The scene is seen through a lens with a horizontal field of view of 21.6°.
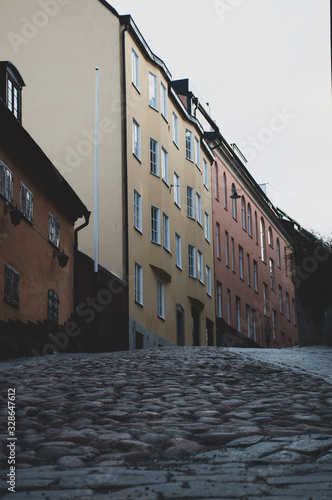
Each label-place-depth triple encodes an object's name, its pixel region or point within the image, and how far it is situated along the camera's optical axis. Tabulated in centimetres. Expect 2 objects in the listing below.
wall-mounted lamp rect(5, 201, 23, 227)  1994
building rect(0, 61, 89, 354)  1998
